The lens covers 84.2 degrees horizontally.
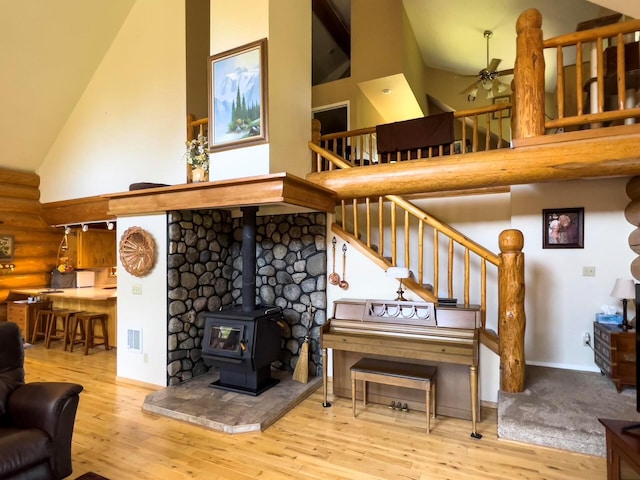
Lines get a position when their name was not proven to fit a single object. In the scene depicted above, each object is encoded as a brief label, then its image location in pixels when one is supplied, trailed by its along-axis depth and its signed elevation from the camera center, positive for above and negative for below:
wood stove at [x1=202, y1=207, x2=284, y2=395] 3.71 -1.01
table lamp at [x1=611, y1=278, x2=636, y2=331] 3.36 -0.47
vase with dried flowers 4.04 +1.02
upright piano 3.04 -0.88
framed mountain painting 3.47 +1.50
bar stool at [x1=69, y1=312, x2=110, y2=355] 5.57 -1.37
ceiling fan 5.91 +2.78
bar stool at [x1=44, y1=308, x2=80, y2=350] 5.78 -1.39
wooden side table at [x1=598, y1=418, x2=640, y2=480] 1.84 -1.12
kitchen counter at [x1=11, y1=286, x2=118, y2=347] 5.81 -0.92
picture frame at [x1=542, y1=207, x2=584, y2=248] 3.94 +0.17
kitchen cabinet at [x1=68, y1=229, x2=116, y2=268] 6.61 -0.06
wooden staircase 3.46 -0.09
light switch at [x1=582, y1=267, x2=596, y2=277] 3.92 -0.32
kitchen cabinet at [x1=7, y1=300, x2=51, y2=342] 6.16 -1.20
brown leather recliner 2.04 -1.14
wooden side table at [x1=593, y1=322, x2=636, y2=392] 3.20 -1.05
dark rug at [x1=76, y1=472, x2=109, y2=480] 2.44 -1.61
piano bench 3.07 -1.19
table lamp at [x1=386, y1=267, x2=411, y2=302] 3.40 -0.28
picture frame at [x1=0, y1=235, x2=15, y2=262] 6.17 -0.05
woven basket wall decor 4.17 -0.08
